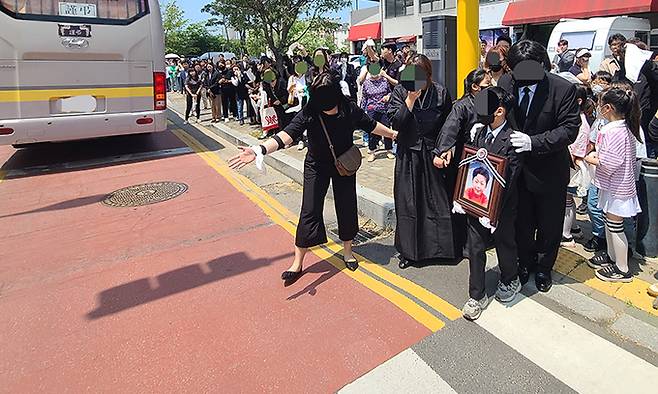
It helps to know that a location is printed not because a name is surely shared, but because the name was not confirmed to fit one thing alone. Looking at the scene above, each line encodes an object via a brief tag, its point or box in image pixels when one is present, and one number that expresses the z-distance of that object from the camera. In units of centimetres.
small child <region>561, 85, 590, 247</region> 402
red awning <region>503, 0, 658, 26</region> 1553
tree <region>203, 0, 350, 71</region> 1933
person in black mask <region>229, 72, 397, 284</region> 358
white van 1200
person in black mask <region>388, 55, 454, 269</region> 379
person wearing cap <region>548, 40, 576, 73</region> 918
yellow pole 460
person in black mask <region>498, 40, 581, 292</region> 311
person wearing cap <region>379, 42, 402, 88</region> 745
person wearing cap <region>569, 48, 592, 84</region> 731
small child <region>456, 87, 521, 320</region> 305
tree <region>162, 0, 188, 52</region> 4530
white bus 726
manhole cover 633
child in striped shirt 338
